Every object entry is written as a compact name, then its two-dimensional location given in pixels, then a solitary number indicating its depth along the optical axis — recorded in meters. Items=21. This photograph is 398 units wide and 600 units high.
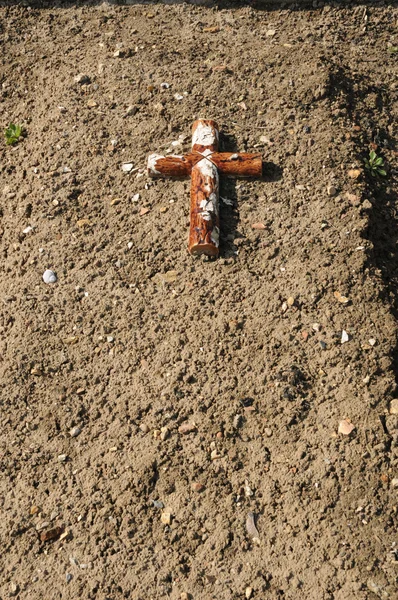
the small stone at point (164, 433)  2.98
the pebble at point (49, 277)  3.51
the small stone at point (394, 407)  2.91
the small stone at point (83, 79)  4.27
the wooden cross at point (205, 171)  3.33
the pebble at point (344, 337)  3.08
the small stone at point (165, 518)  2.81
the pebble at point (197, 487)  2.86
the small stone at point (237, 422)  2.97
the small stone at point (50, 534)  2.84
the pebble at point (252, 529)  2.74
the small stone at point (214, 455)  2.91
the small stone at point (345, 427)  2.86
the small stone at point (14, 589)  2.74
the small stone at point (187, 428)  2.98
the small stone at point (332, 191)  3.52
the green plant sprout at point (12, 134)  4.21
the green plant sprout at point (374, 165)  3.73
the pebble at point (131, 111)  4.02
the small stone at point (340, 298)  3.19
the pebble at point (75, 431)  3.07
